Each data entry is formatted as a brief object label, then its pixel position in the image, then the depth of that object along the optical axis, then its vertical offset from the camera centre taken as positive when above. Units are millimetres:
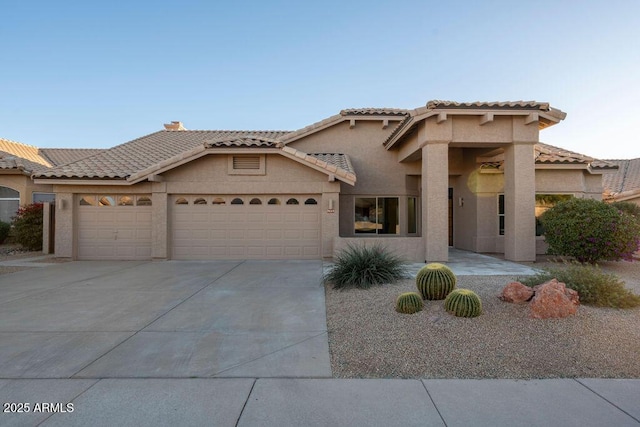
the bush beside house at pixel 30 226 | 14898 -634
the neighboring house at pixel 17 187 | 17469 +1326
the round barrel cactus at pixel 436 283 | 6047 -1269
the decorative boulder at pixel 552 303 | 5305 -1450
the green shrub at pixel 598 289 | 5914 -1362
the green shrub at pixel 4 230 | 16734 -914
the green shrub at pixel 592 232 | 9773 -554
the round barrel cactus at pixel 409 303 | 5648 -1541
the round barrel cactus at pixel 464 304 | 5340 -1476
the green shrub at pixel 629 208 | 11648 +180
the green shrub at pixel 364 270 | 7879 -1419
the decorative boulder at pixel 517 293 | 5875 -1423
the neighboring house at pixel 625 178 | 24281 +2752
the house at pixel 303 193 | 11234 +770
